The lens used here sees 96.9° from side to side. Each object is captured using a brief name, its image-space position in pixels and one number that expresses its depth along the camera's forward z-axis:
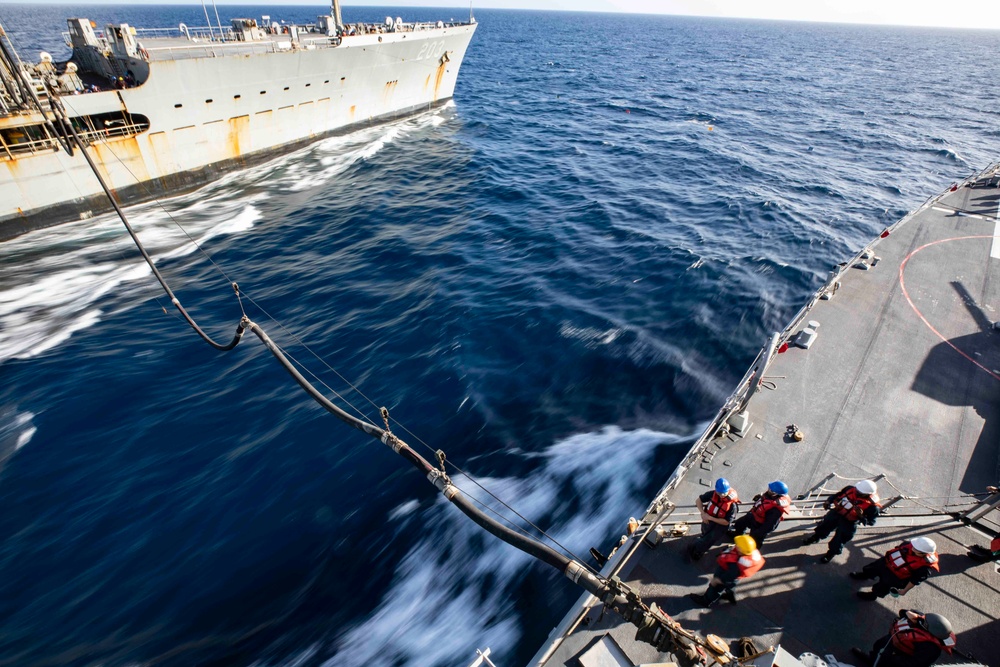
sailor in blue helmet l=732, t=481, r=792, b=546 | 7.52
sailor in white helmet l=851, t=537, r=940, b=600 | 6.83
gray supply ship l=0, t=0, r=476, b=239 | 25.95
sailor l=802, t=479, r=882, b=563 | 7.58
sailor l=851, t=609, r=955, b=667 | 5.87
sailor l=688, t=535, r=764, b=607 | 6.76
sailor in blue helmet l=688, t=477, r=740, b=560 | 7.54
